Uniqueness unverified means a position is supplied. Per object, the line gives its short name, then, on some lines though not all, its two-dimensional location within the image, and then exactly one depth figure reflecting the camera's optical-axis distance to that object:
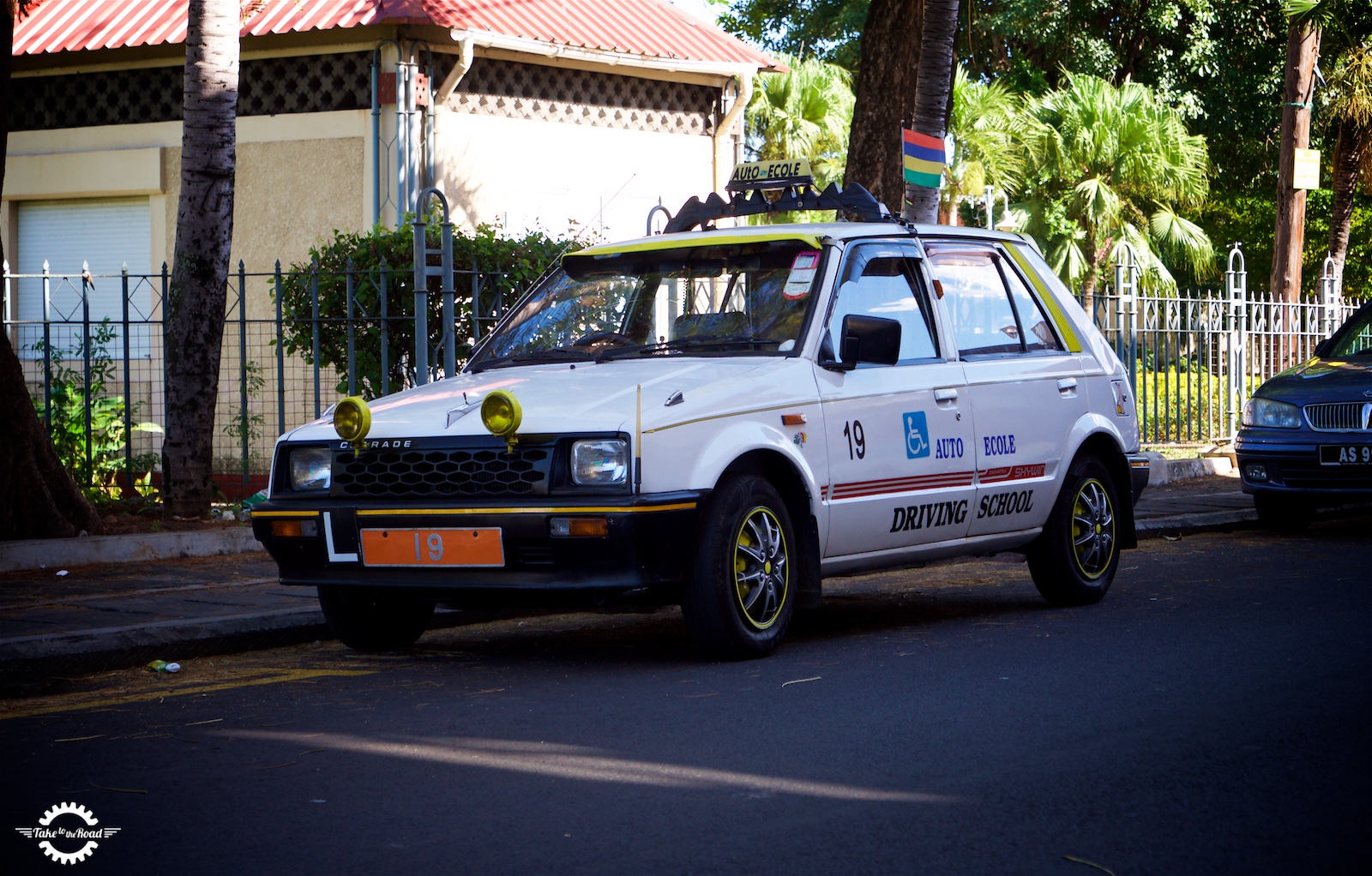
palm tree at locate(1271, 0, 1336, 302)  19.22
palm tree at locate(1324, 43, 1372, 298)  25.72
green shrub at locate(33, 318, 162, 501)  11.16
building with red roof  16.17
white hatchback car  6.11
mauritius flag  11.73
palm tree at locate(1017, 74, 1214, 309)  31.69
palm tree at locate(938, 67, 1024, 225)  32.06
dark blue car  11.05
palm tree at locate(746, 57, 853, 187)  31.39
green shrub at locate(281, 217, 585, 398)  11.70
